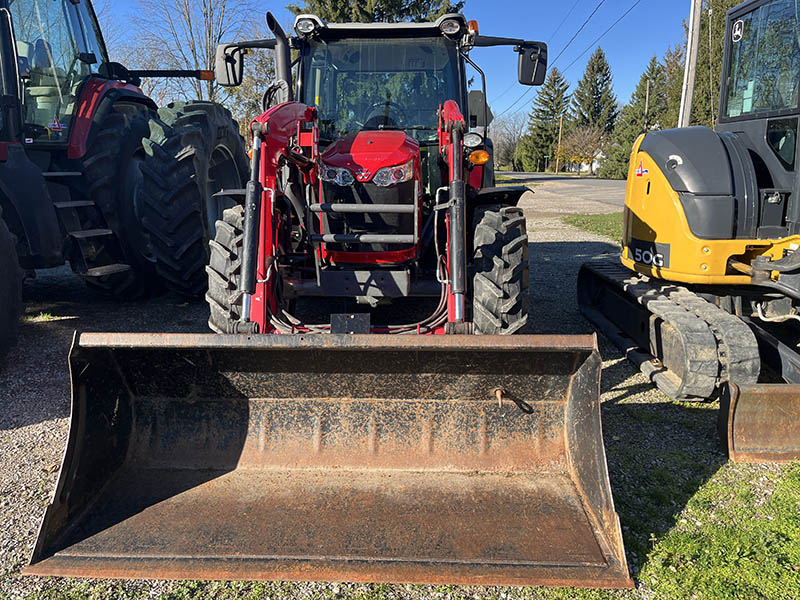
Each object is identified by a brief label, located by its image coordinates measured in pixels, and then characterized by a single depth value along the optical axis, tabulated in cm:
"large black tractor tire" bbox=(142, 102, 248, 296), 539
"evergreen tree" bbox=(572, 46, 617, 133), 5966
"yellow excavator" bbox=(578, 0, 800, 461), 333
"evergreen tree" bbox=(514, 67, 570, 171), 5944
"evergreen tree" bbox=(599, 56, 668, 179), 4277
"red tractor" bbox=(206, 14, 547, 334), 347
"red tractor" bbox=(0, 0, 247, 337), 487
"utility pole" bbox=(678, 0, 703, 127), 1303
